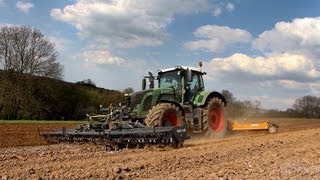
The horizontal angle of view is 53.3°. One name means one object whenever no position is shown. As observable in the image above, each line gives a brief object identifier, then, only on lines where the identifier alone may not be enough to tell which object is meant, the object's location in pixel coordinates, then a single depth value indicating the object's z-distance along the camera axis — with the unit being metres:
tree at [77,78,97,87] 39.11
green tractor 9.39
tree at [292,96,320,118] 40.28
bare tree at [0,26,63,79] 32.11
